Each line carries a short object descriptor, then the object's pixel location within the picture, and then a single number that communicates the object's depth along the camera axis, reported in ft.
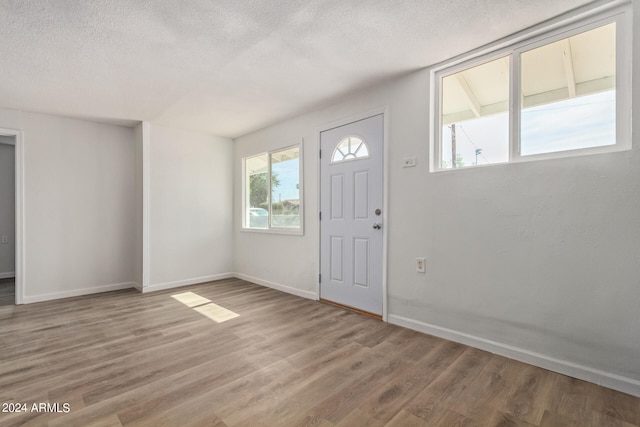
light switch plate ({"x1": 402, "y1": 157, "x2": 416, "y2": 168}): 9.88
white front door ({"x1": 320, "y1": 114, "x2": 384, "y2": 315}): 11.00
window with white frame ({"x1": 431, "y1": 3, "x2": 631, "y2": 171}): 6.77
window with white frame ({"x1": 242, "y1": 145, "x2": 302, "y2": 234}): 14.56
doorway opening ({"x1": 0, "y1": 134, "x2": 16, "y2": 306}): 17.88
